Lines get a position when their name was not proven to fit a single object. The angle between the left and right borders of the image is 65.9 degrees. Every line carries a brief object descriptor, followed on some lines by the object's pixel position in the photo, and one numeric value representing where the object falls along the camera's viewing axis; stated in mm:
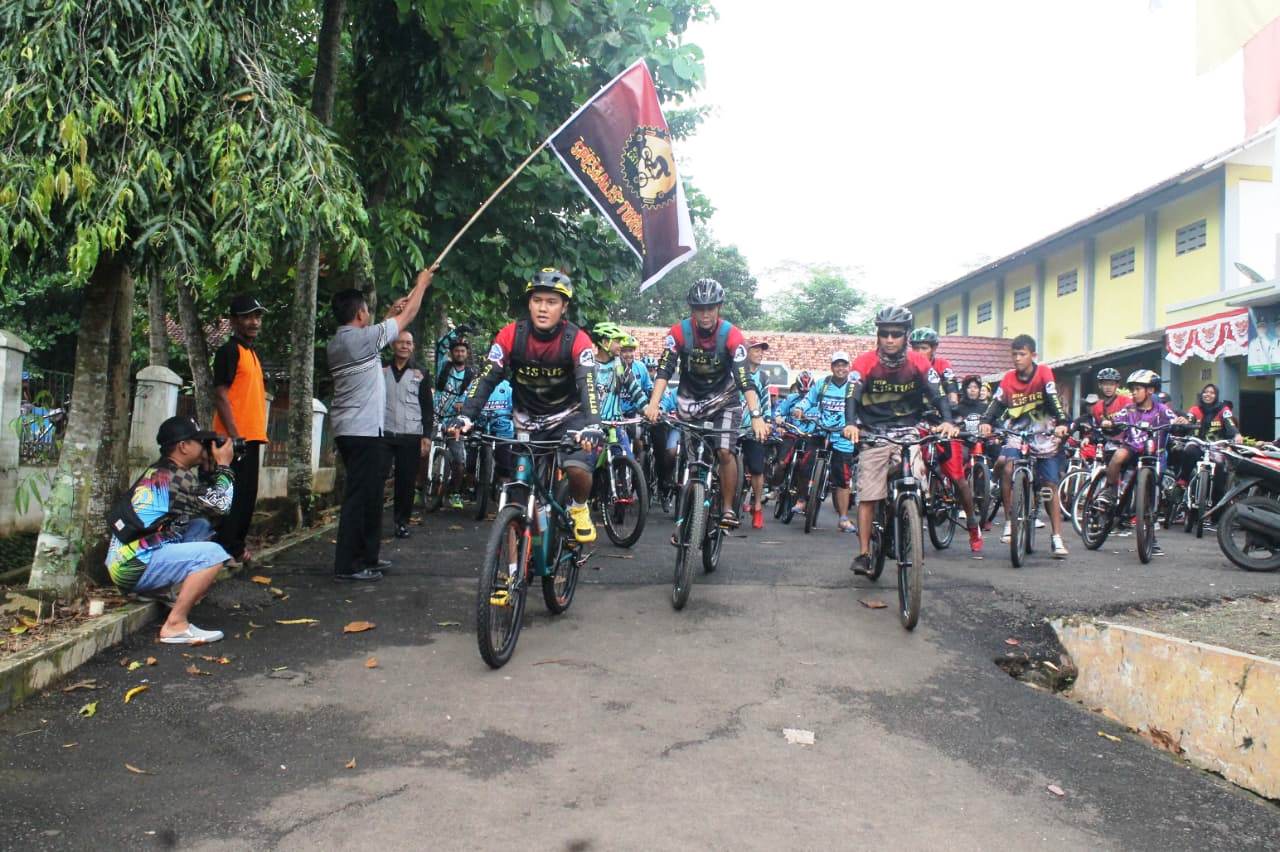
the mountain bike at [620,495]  8625
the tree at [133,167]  4285
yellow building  18047
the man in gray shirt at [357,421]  6641
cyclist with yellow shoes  5609
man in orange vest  6453
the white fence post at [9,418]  7660
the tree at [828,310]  48094
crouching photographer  5031
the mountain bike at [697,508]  6043
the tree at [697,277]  43025
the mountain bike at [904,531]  5785
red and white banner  16469
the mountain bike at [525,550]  4691
